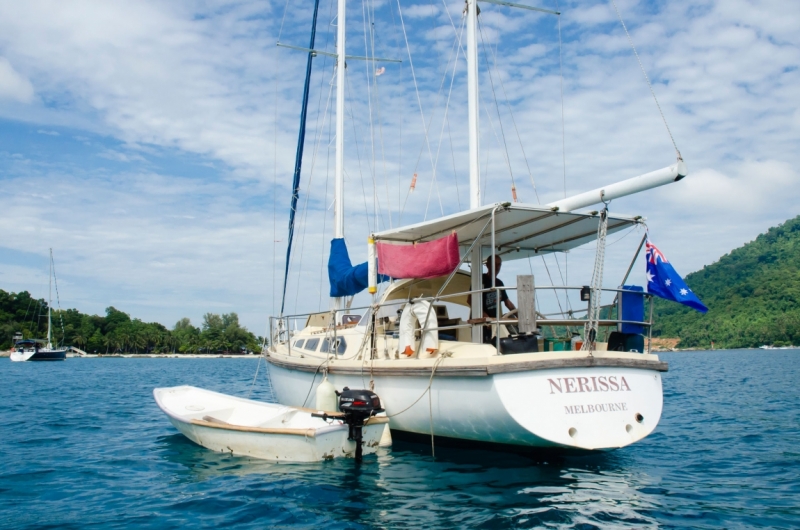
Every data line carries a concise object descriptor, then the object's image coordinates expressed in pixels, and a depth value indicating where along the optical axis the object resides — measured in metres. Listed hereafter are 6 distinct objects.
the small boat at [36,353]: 74.69
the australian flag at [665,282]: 8.99
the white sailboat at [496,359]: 8.06
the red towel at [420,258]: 9.77
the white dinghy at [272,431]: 9.27
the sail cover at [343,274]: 13.20
